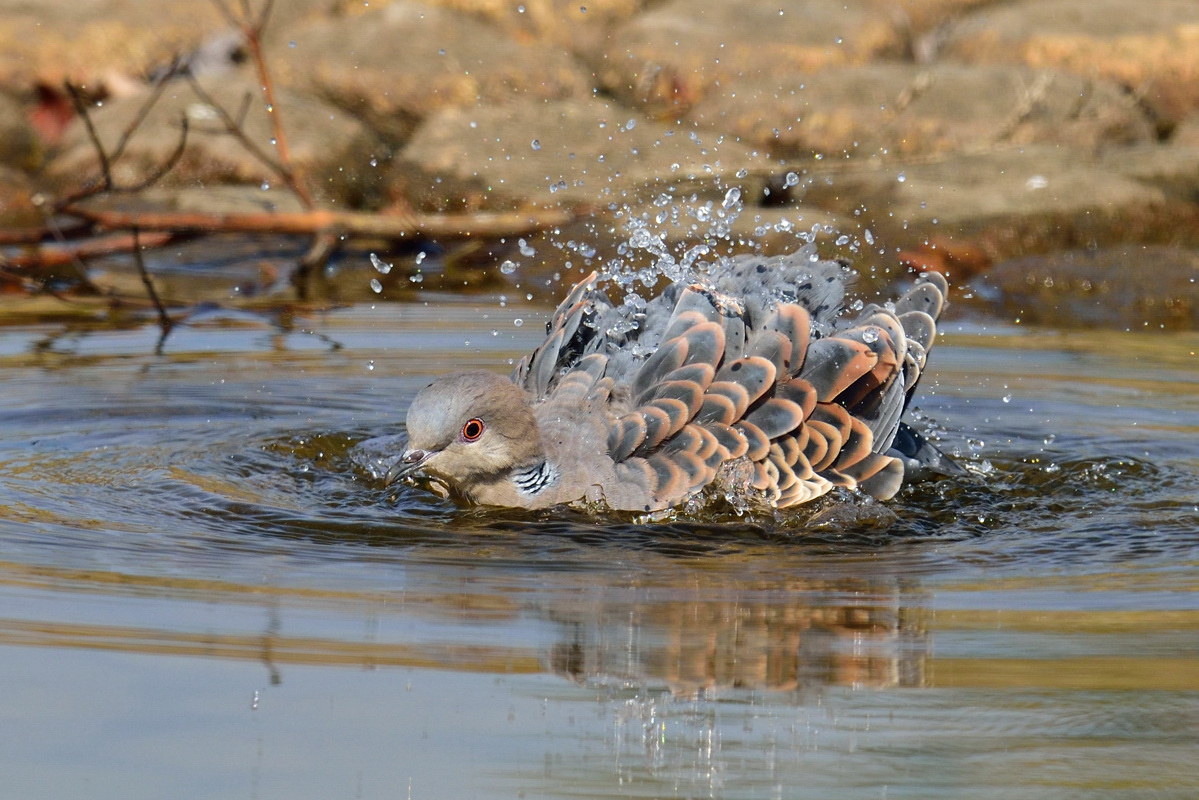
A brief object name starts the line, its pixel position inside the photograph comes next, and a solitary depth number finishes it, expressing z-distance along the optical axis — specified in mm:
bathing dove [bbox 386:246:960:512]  9102
